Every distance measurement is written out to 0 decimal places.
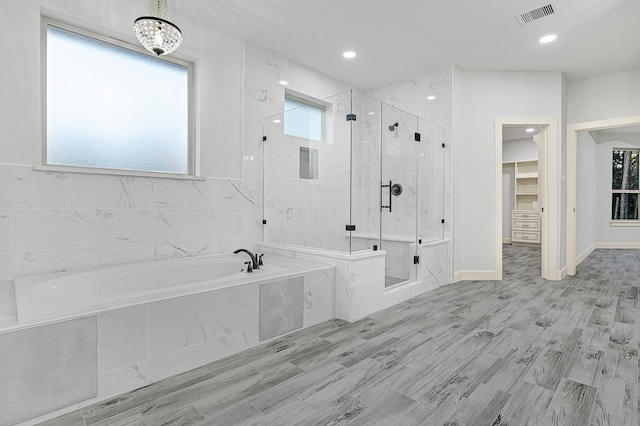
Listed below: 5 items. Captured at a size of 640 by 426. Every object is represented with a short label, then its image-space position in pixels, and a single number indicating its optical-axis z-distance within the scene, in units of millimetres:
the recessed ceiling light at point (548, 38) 3453
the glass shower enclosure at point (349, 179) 3133
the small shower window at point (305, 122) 3492
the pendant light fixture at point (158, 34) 2049
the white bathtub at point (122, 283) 1694
